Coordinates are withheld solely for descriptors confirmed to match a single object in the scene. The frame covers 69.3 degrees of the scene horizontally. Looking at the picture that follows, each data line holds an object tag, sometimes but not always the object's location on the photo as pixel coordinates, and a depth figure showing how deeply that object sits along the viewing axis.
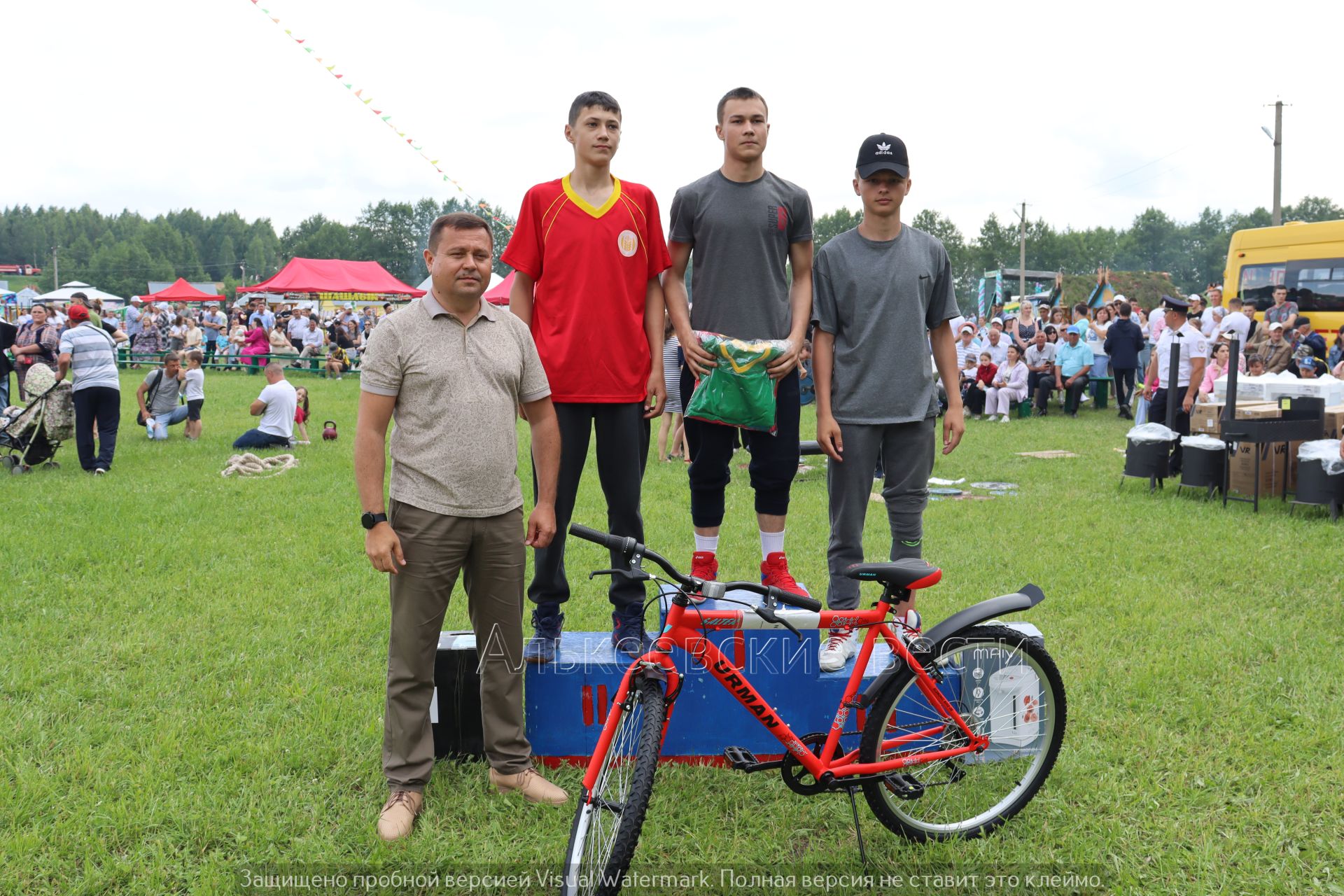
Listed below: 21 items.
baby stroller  10.62
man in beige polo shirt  3.19
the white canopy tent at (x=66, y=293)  34.53
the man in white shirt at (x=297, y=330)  27.47
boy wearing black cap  3.92
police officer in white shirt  10.70
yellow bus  16.84
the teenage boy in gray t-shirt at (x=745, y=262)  3.79
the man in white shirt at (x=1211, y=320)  16.20
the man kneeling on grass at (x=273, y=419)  12.22
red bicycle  2.63
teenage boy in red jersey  3.59
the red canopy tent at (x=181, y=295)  47.50
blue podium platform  3.70
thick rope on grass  10.65
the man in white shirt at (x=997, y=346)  17.42
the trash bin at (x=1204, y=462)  9.01
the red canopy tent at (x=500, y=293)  23.66
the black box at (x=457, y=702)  3.74
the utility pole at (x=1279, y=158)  29.81
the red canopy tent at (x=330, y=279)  31.50
